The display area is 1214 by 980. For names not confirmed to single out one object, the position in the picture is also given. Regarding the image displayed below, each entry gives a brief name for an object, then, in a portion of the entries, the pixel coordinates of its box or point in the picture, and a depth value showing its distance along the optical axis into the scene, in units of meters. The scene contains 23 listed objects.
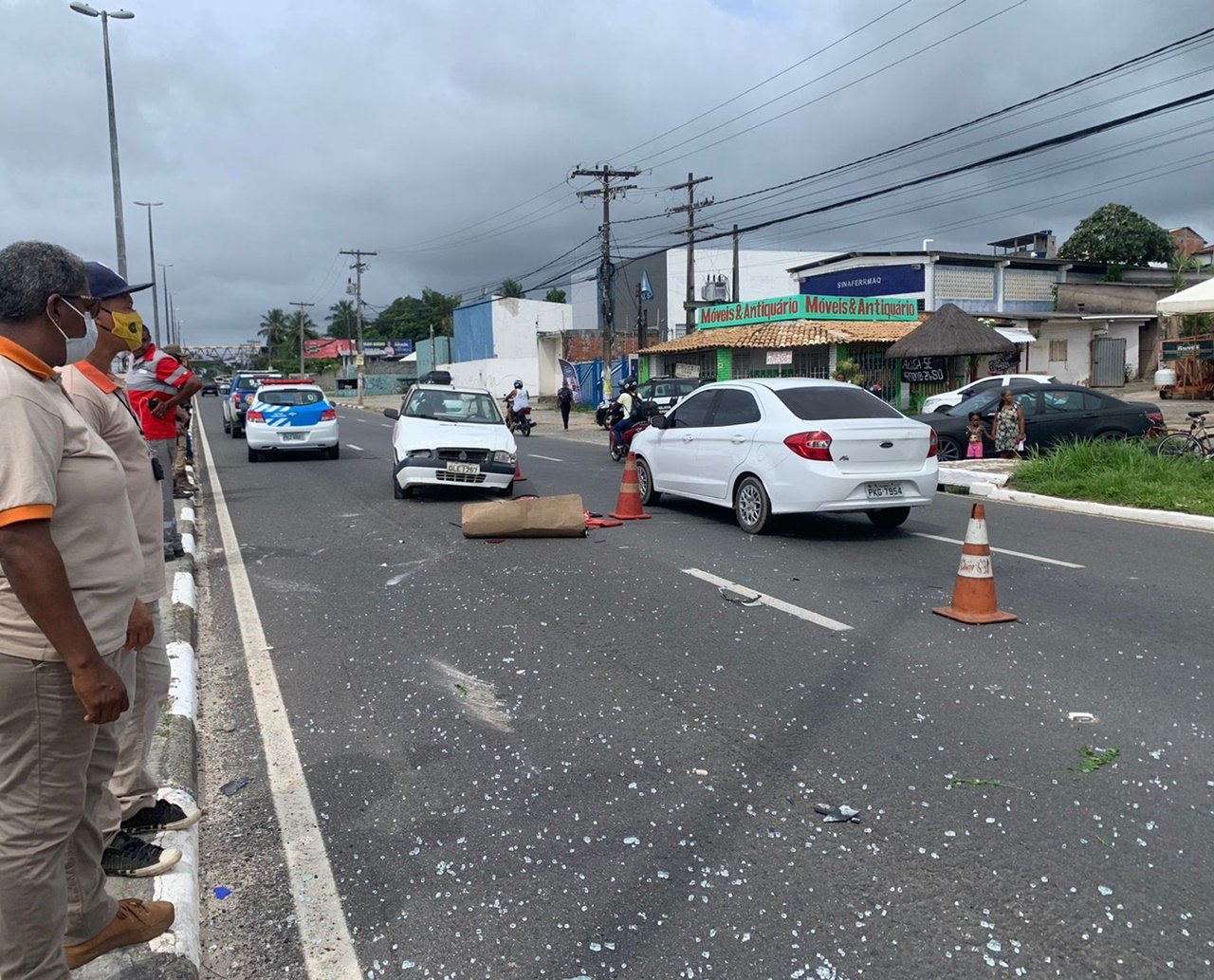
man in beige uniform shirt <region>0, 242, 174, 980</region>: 2.31
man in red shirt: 7.64
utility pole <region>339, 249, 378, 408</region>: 69.75
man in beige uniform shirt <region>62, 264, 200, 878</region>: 3.46
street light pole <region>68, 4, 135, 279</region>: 22.42
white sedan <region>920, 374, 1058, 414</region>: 21.89
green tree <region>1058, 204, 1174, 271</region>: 53.19
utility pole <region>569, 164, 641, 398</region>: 37.19
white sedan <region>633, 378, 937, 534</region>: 9.78
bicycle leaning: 14.96
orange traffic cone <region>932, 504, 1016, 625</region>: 6.82
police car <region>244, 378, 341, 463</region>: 19.72
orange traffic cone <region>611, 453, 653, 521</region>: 11.69
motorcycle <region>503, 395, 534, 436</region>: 29.55
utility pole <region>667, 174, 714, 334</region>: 37.44
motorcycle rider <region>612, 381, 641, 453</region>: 19.78
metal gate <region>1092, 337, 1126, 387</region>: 37.66
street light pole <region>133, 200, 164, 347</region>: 42.81
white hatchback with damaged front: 13.03
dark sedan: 16.78
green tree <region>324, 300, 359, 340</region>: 117.94
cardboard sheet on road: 10.20
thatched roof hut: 23.25
